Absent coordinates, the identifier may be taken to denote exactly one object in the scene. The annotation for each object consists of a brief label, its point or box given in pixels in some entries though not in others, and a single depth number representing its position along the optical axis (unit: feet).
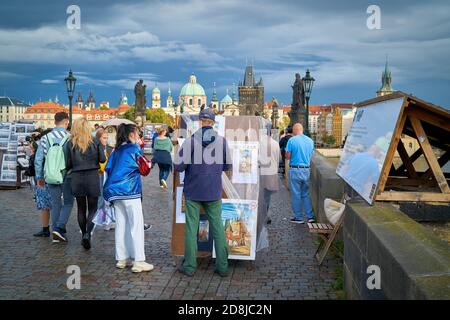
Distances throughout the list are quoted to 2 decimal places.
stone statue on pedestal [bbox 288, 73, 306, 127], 103.64
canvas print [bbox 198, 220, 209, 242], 21.83
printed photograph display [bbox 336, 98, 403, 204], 17.21
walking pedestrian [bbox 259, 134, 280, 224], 23.80
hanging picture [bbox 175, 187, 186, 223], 21.93
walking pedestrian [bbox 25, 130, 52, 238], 26.73
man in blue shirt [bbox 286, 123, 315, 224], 30.81
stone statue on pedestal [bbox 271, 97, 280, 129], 183.93
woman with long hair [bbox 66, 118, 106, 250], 24.09
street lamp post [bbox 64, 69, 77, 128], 68.33
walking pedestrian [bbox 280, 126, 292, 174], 55.57
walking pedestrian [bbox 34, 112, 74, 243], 25.14
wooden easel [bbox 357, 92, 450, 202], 16.94
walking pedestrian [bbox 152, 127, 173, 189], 48.65
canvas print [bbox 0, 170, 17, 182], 49.16
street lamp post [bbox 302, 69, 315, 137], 76.13
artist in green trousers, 19.56
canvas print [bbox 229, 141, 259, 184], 21.62
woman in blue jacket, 20.47
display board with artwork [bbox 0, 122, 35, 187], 49.24
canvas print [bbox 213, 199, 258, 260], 21.26
